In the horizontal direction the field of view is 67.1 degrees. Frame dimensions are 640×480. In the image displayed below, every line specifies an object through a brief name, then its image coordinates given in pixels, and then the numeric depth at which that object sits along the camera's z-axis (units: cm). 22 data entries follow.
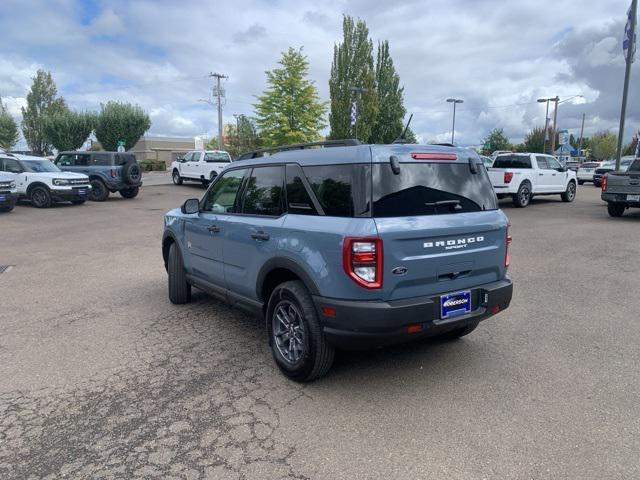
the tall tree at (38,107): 6681
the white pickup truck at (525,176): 1680
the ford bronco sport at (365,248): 325
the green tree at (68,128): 4953
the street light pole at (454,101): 5250
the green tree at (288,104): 3388
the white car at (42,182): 1702
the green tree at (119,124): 4891
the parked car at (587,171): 3328
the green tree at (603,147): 8956
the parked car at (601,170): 2856
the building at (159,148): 7825
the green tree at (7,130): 5953
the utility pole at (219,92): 5061
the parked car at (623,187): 1301
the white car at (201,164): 2431
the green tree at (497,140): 7419
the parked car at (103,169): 1978
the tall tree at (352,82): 4200
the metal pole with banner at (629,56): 1830
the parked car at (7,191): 1495
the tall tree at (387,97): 4575
